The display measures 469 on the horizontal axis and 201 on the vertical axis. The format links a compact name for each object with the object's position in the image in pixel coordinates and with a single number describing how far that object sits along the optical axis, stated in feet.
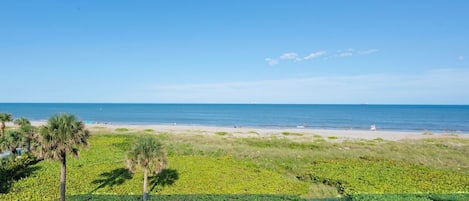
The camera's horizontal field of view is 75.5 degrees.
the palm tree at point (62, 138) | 71.51
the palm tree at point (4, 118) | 151.90
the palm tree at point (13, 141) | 120.06
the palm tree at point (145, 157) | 77.82
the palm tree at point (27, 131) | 124.41
